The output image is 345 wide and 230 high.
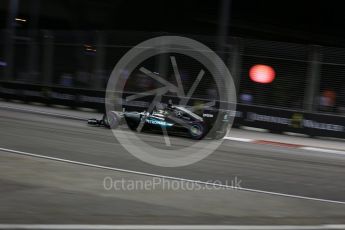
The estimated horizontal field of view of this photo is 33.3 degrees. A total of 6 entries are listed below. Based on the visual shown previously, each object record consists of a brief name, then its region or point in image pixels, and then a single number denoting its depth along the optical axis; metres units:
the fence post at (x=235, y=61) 22.30
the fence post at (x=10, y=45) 30.39
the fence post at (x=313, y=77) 20.83
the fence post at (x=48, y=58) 28.33
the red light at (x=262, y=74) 21.78
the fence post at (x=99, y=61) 25.90
